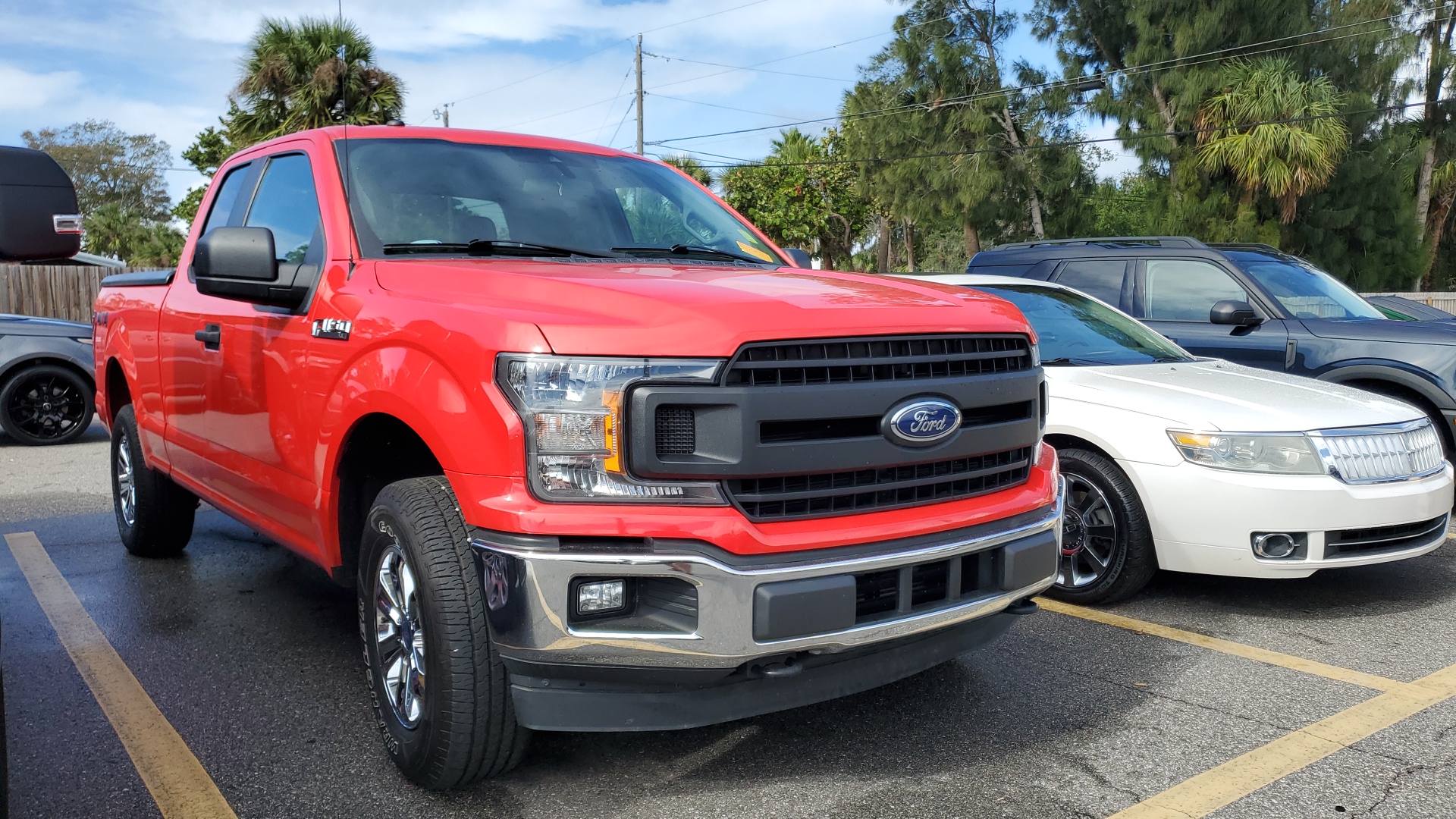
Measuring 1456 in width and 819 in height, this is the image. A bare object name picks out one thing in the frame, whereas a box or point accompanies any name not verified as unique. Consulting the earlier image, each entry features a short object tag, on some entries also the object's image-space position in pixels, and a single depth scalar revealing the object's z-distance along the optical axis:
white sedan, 4.51
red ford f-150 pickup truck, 2.60
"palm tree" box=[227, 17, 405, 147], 22.56
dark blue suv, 6.95
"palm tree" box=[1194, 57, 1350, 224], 23.75
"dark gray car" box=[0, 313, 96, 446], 10.43
